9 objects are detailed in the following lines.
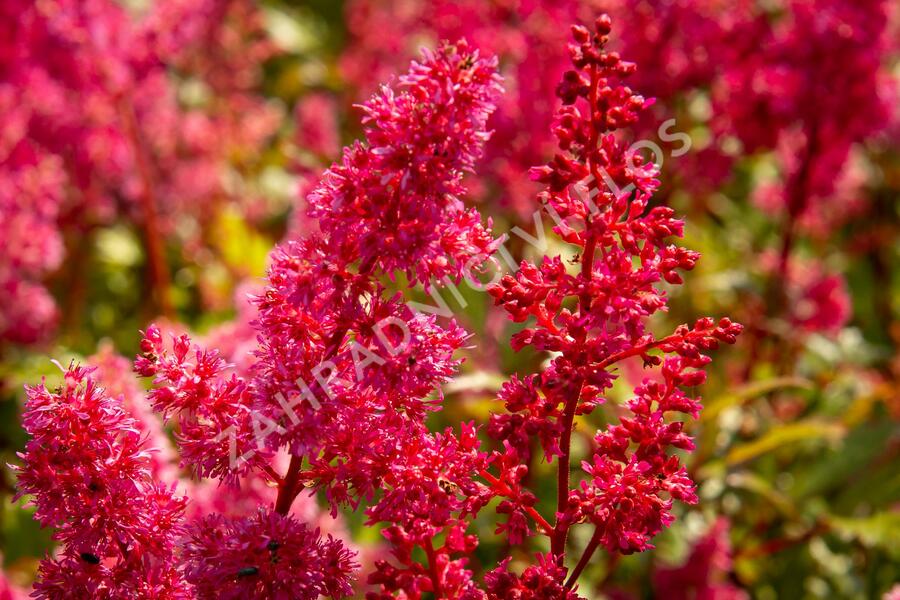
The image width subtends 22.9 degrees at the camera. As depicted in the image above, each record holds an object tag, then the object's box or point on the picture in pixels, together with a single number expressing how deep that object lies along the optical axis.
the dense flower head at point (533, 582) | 0.64
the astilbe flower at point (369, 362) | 0.64
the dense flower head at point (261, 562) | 0.65
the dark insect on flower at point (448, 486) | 0.65
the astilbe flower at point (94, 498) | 0.65
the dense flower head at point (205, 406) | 0.66
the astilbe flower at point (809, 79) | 1.04
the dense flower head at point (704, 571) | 0.88
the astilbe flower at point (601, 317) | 0.64
